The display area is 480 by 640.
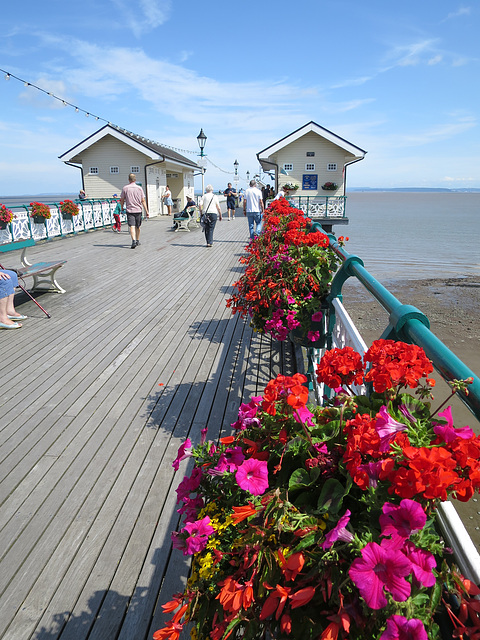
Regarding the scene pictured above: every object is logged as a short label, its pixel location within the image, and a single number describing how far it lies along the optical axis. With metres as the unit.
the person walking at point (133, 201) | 11.95
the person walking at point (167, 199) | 23.90
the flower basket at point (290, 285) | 3.64
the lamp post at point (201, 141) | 19.89
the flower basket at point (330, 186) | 24.97
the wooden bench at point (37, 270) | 6.58
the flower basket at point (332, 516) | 0.92
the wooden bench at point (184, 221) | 17.82
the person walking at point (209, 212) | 12.22
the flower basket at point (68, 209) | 15.40
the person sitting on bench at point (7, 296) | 5.51
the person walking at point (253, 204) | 11.82
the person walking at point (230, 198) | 23.24
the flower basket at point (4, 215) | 10.46
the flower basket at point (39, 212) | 12.82
